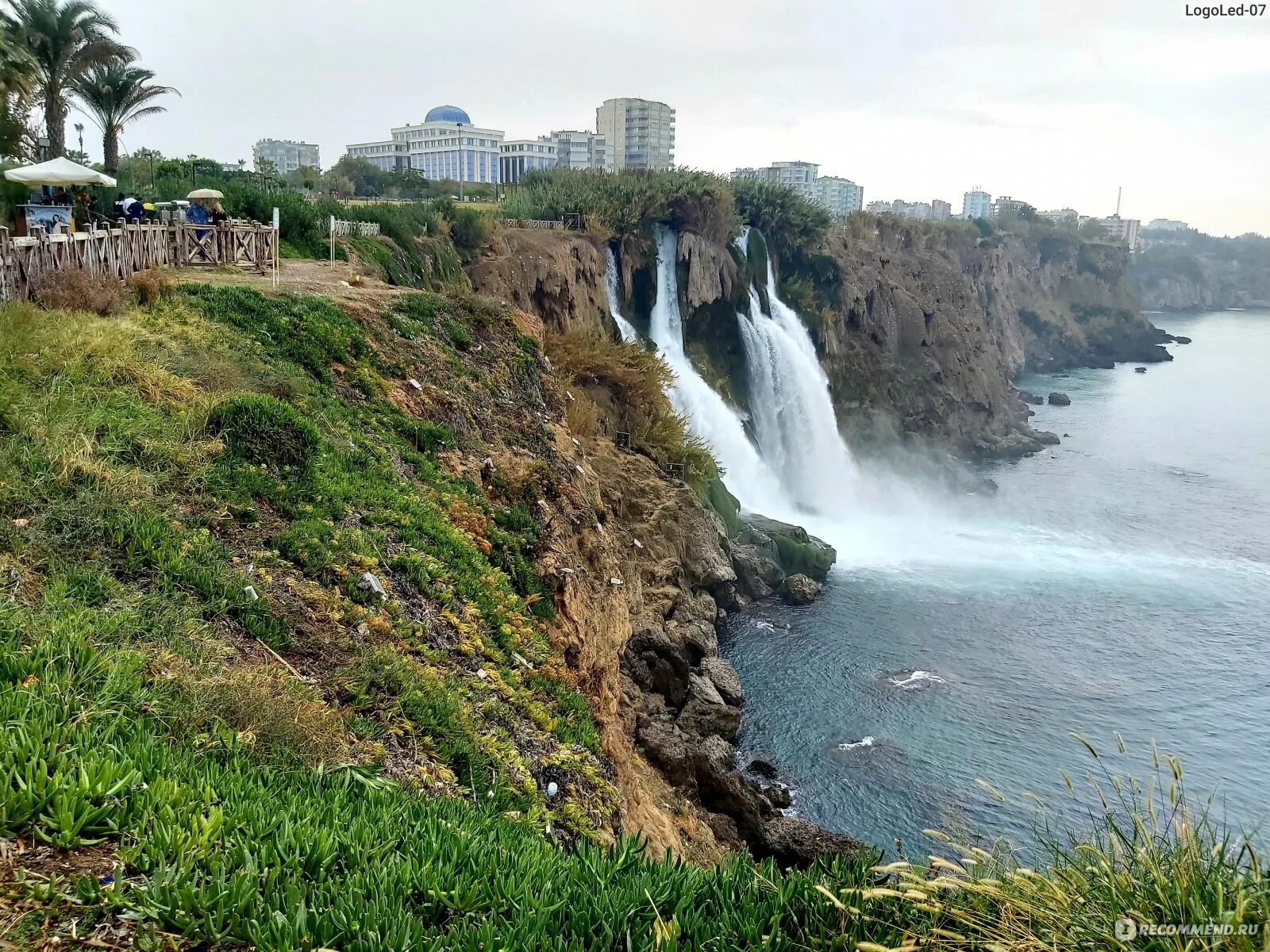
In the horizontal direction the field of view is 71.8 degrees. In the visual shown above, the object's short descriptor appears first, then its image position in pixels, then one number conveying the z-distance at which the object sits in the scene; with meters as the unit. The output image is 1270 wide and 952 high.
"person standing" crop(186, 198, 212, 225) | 17.05
